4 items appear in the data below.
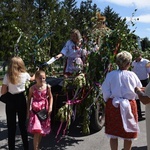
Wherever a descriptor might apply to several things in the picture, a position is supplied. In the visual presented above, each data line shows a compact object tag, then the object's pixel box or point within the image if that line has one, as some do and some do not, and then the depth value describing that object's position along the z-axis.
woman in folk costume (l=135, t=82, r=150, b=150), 2.41
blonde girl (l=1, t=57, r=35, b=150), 3.34
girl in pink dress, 3.44
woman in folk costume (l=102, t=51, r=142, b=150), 2.99
